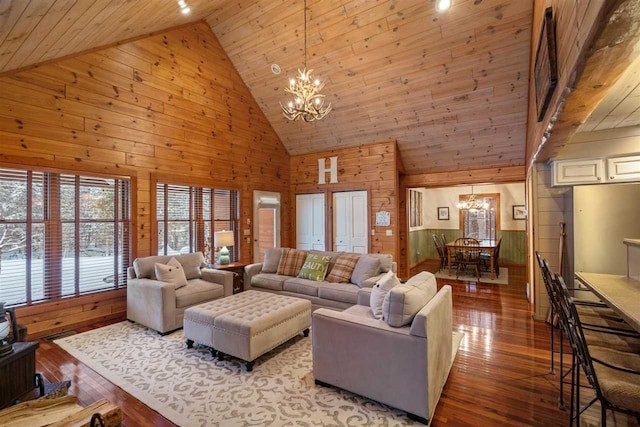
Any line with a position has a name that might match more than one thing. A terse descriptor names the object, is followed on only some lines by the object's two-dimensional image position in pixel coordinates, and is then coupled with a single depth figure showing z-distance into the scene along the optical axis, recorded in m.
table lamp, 5.21
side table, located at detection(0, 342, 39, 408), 1.93
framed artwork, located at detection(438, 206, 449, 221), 9.69
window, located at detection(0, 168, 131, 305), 3.38
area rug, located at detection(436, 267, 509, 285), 6.56
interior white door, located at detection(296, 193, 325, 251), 7.02
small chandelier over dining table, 8.66
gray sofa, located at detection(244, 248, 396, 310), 3.89
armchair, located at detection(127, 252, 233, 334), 3.57
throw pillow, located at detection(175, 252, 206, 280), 4.44
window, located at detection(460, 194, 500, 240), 8.95
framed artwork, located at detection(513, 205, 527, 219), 8.55
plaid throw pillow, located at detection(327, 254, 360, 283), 4.21
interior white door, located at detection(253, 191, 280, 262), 6.57
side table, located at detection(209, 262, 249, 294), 5.12
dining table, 6.65
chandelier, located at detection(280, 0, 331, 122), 3.52
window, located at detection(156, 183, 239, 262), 4.87
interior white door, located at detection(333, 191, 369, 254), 6.47
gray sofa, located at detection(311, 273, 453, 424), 2.01
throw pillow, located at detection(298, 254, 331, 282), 4.38
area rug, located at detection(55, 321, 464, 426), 2.11
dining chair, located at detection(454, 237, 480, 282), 6.70
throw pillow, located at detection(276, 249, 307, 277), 4.67
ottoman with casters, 2.73
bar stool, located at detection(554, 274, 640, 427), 1.41
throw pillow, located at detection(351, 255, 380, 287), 4.03
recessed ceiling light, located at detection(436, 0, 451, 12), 3.61
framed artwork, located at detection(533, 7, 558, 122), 1.99
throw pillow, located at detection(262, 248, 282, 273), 4.86
